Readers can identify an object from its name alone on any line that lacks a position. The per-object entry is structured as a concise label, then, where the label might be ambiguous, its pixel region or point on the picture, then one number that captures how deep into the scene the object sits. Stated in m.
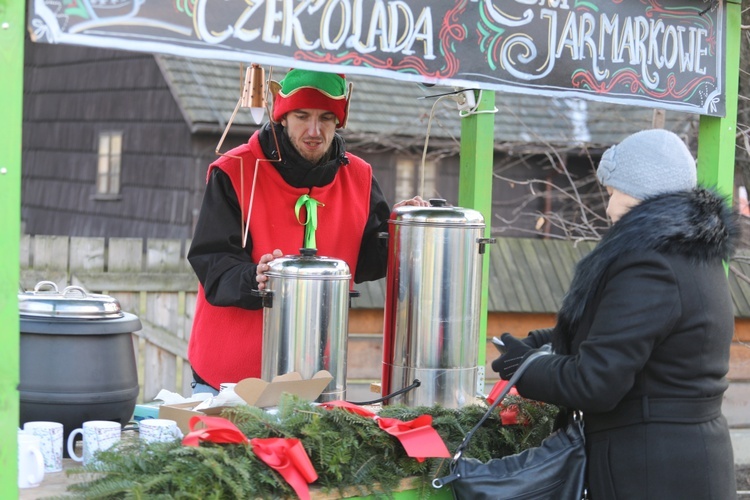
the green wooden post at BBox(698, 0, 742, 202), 6.52
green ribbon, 6.25
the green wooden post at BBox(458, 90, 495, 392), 6.93
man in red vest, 6.09
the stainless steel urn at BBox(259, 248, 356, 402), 5.24
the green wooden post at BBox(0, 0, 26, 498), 3.89
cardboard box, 4.96
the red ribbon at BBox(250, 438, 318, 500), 4.39
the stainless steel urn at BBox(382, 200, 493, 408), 5.61
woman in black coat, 4.50
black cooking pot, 4.85
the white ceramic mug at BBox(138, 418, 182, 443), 4.69
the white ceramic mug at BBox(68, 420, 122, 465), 4.71
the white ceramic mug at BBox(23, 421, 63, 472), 4.62
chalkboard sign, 4.21
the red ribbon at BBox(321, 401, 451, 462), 4.80
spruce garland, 4.13
